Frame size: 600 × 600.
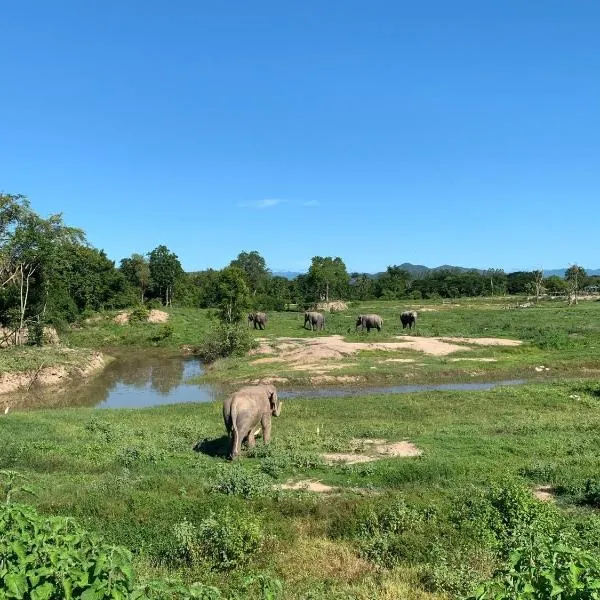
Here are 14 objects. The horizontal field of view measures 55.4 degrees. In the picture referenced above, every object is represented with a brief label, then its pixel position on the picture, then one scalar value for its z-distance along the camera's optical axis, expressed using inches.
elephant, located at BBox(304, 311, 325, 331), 1815.9
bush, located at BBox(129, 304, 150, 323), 2169.8
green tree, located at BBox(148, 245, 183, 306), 2984.7
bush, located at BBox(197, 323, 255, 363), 1433.3
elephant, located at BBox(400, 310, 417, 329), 1841.8
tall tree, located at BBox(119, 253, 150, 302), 2970.0
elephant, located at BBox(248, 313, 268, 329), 1894.7
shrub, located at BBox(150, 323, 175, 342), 1844.2
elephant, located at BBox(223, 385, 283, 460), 577.8
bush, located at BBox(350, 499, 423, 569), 361.4
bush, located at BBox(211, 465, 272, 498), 446.6
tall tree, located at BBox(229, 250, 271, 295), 3771.7
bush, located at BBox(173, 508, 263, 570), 353.1
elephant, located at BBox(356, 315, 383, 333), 1756.9
